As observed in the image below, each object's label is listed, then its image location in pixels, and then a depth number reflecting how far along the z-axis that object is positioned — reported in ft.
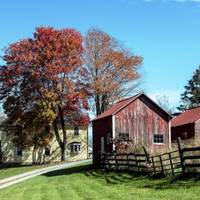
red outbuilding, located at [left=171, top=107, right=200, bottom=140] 180.75
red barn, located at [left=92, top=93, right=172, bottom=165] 152.35
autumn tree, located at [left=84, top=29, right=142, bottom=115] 251.39
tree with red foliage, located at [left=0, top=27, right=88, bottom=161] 218.18
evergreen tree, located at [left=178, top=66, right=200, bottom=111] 304.91
